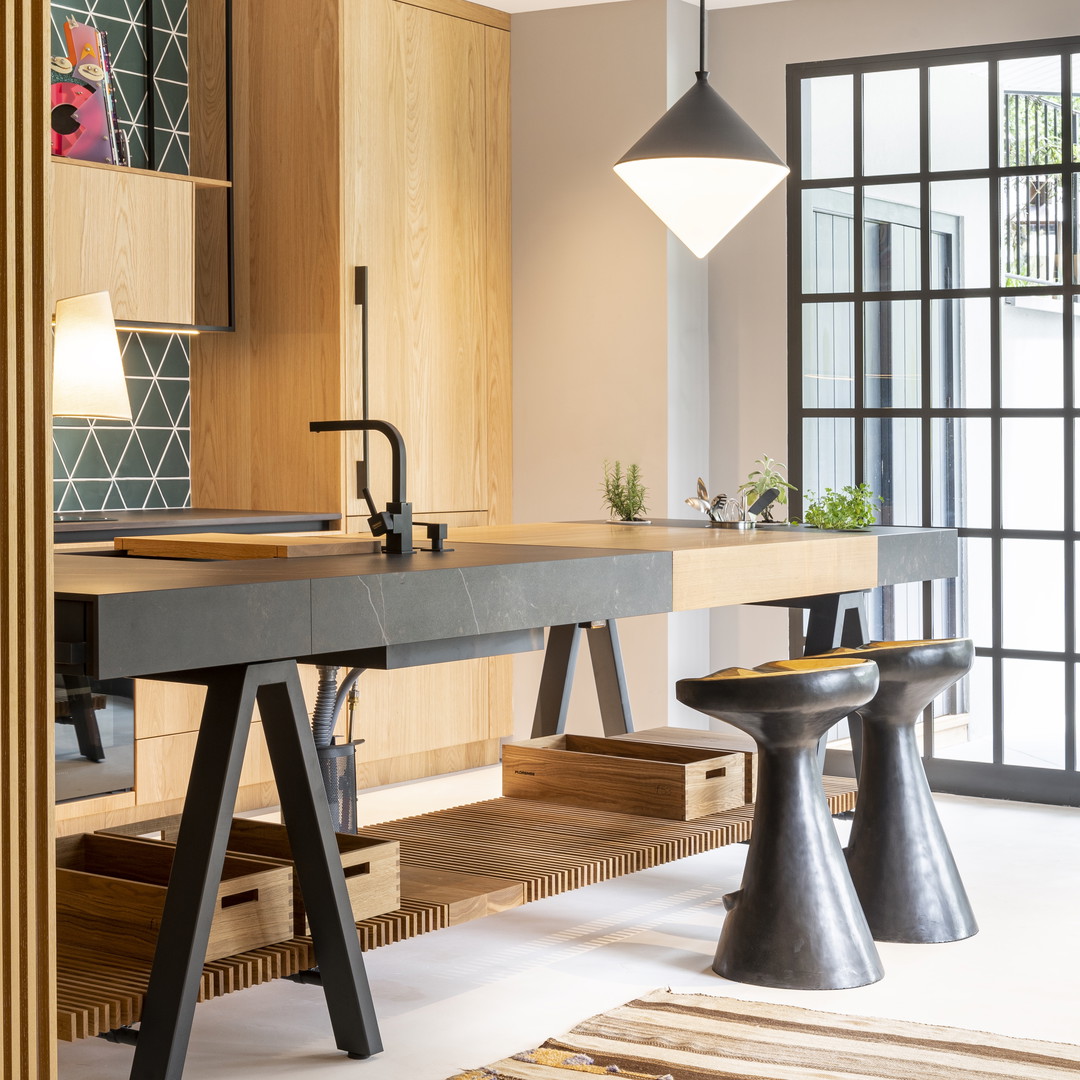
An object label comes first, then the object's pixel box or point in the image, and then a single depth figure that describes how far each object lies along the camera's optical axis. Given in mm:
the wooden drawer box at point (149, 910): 2533
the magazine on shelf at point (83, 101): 4719
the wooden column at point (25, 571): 1674
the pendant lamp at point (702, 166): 3605
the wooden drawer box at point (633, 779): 3611
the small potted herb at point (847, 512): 4043
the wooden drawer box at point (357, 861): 2703
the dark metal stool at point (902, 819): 3430
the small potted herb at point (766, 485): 4227
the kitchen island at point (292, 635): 2154
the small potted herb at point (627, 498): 4297
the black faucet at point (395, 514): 2900
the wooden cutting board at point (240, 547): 2850
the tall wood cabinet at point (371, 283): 5113
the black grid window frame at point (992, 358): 5000
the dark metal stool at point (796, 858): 3070
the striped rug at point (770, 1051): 2635
